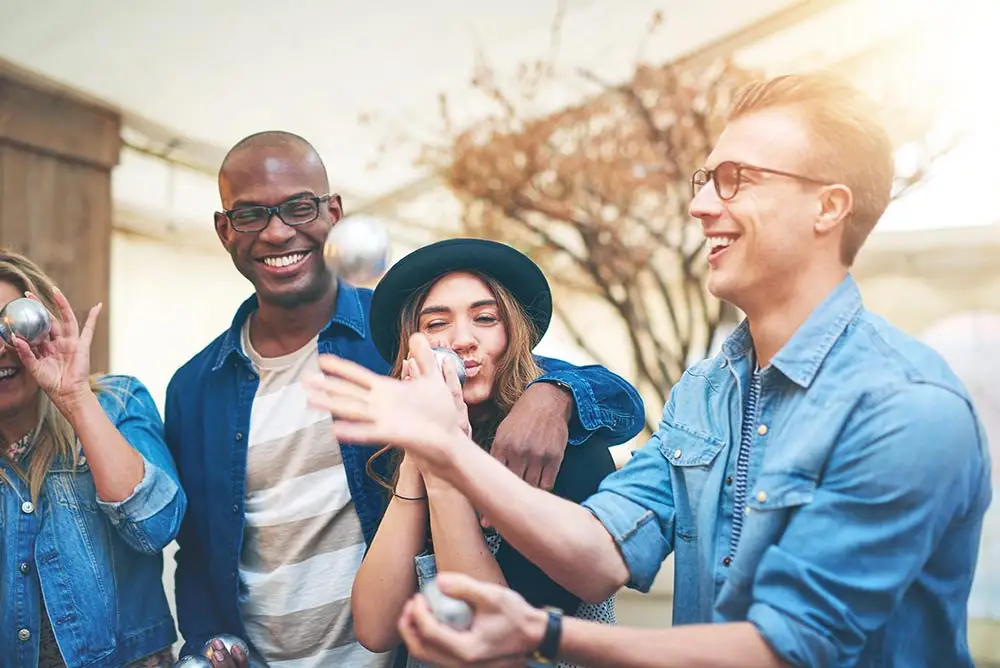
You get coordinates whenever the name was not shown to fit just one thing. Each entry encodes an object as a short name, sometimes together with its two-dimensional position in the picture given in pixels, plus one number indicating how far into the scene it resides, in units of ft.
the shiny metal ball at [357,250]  5.96
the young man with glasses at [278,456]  7.64
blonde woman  7.11
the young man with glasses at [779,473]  4.68
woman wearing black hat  6.06
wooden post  13.14
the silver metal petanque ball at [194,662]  7.06
